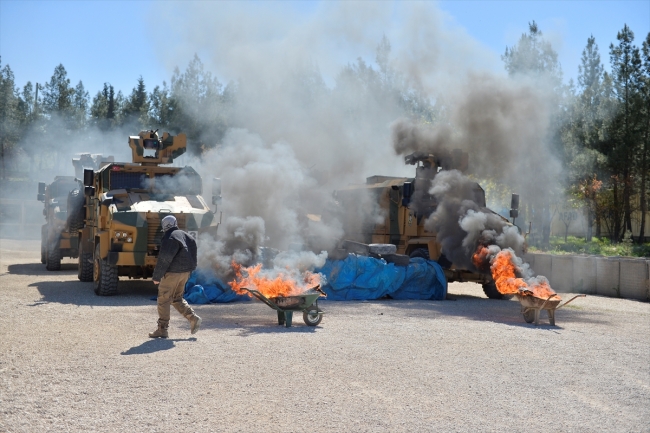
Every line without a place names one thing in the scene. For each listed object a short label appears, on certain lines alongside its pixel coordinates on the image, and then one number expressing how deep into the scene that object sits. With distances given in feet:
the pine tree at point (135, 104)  176.45
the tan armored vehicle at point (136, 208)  47.85
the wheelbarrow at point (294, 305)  36.73
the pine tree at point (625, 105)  105.50
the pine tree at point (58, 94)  178.19
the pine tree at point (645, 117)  104.12
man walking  32.17
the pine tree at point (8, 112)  157.58
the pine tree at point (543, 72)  112.57
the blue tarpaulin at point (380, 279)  52.70
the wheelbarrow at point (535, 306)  41.16
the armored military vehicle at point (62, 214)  62.54
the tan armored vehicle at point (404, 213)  58.08
